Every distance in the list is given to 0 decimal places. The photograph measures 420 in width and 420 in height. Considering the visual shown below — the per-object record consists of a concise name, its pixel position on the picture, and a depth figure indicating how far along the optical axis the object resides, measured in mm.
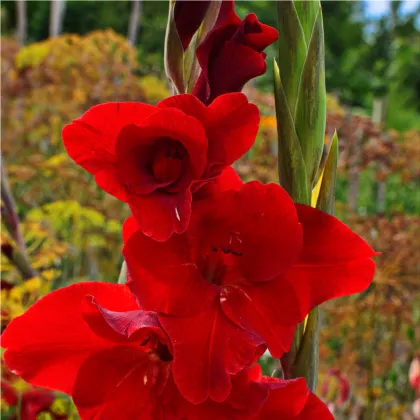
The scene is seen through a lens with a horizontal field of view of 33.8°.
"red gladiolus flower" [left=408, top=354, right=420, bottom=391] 1571
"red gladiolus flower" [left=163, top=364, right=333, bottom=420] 456
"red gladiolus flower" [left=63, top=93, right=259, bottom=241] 438
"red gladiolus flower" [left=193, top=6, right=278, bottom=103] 507
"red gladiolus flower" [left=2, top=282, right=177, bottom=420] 479
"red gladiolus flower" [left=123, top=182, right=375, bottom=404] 448
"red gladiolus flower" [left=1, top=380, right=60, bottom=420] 850
